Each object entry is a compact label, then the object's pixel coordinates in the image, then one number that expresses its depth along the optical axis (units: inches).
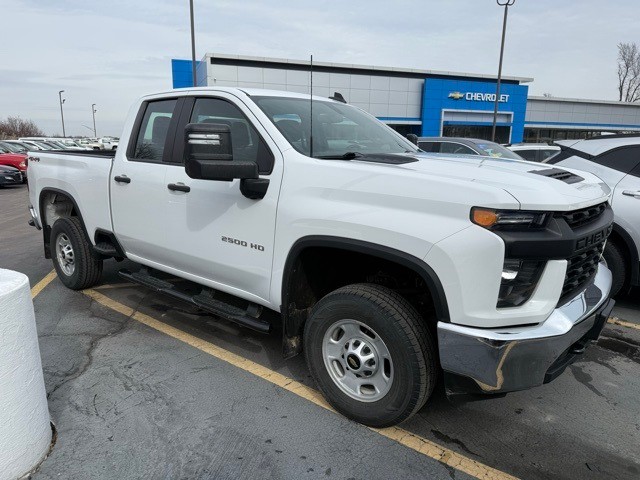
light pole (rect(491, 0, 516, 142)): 780.7
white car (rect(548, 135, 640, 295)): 181.5
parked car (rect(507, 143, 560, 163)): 424.2
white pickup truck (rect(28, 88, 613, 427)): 87.9
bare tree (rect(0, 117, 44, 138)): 2741.1
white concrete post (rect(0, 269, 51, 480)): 85.5
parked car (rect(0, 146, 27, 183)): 759.7
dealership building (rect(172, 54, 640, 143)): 1396.4
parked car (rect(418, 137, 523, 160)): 370.9
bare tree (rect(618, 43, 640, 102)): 2234.9
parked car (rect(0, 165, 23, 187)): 697.6
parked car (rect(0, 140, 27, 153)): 849.5
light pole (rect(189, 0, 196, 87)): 696.8
